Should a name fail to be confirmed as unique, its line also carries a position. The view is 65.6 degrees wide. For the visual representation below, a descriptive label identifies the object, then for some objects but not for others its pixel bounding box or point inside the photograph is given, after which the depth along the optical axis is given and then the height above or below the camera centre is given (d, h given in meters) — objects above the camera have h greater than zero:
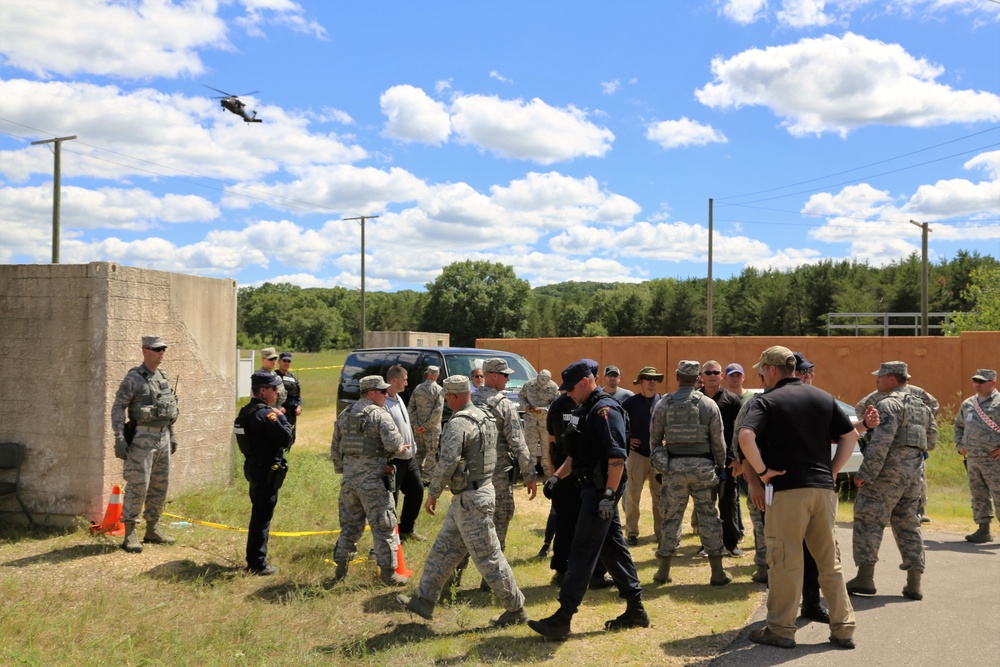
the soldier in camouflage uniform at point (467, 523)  5.61 -1.34
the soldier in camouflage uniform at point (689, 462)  6.81 -1.06
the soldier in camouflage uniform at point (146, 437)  7.43 -1.00
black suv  12.20 -0.41
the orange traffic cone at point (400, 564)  6.82 -1.99
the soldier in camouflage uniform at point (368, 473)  6.59 -1.16
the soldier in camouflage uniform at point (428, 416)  9.12 -0.91
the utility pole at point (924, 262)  31.35 +3.40
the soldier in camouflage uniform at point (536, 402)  9.71 -0.79
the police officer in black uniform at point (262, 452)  6.87 -1.04
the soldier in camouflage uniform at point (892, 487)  6.51 -1.20
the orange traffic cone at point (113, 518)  7.99 -1.90
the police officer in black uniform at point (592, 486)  5.41 -1.02
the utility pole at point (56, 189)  28.22 +5.25
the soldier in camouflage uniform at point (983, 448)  8.65 -1.14
